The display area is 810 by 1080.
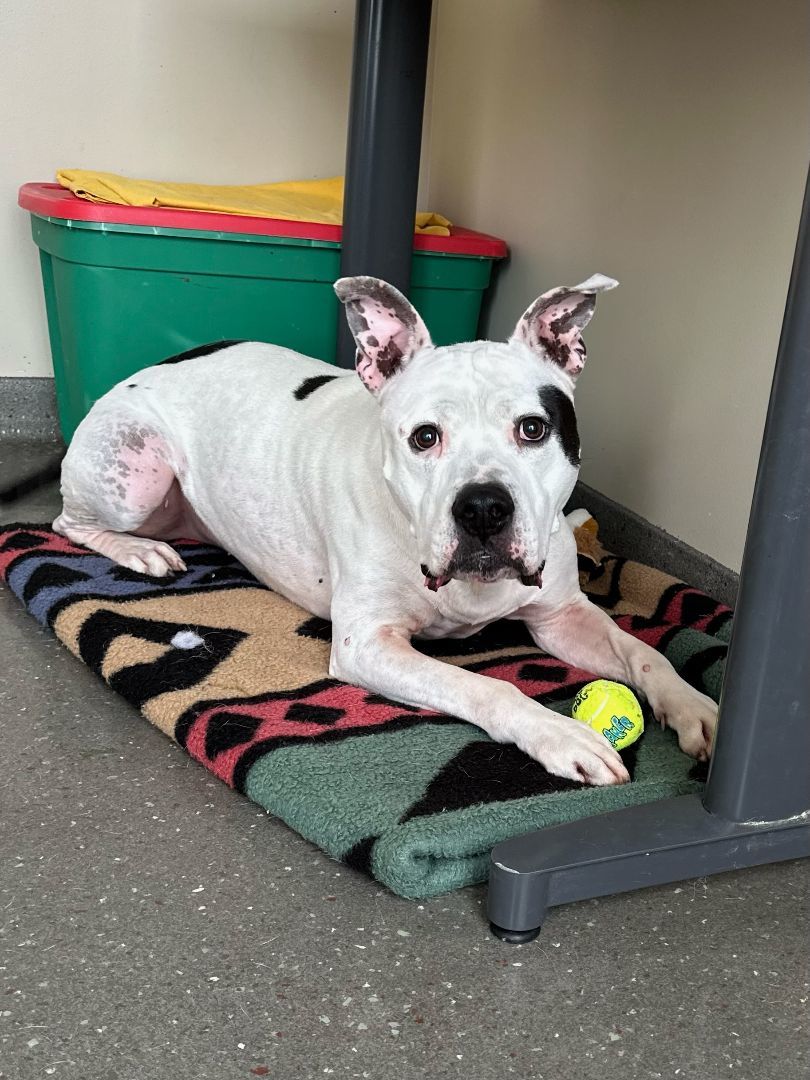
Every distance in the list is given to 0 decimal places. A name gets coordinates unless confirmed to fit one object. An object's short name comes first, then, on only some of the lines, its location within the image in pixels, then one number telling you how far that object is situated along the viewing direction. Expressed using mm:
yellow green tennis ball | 1889
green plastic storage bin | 3213
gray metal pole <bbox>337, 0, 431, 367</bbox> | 2986
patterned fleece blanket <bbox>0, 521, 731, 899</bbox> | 1633
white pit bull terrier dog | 1853
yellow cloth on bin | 3273
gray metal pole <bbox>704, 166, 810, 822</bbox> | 1458
